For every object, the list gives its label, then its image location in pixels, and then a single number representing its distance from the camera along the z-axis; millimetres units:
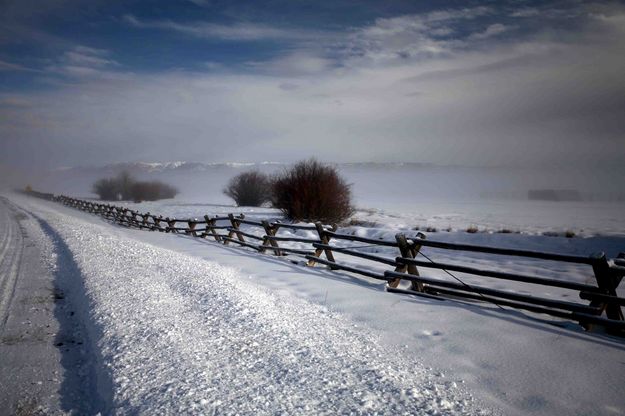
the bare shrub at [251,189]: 35941
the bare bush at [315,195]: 20672
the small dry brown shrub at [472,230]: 16486
